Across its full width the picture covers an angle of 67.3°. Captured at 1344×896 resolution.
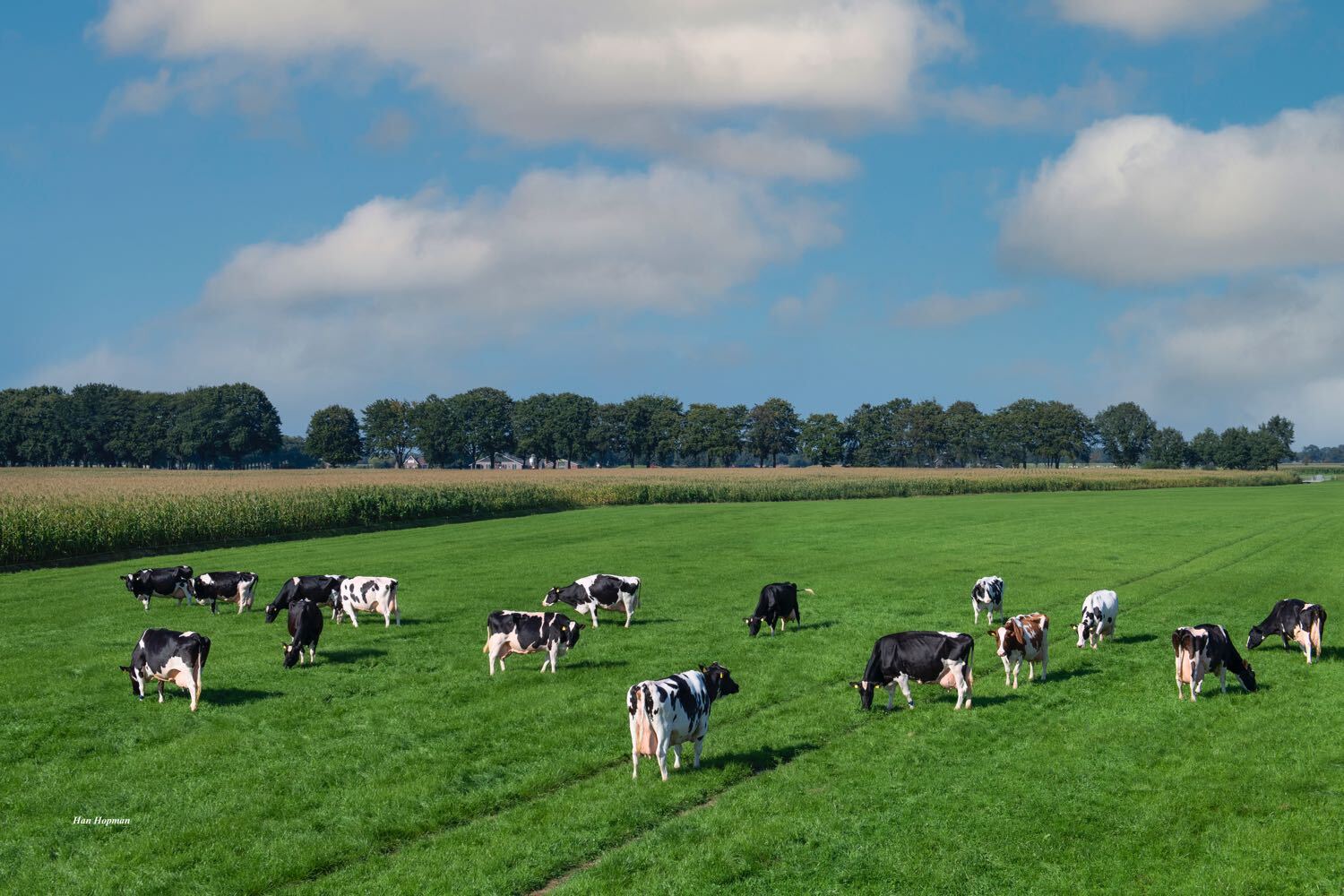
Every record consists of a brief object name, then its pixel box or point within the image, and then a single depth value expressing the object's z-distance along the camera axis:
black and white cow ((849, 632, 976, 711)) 17.69
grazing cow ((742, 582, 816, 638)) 24.95
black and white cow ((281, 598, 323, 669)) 21.31
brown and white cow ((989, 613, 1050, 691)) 19.70
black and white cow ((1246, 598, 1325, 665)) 22.42
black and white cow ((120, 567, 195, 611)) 29.89
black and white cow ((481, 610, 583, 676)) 20.73
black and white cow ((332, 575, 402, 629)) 26.27
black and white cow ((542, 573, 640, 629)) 26.03
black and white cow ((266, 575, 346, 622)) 26.62
